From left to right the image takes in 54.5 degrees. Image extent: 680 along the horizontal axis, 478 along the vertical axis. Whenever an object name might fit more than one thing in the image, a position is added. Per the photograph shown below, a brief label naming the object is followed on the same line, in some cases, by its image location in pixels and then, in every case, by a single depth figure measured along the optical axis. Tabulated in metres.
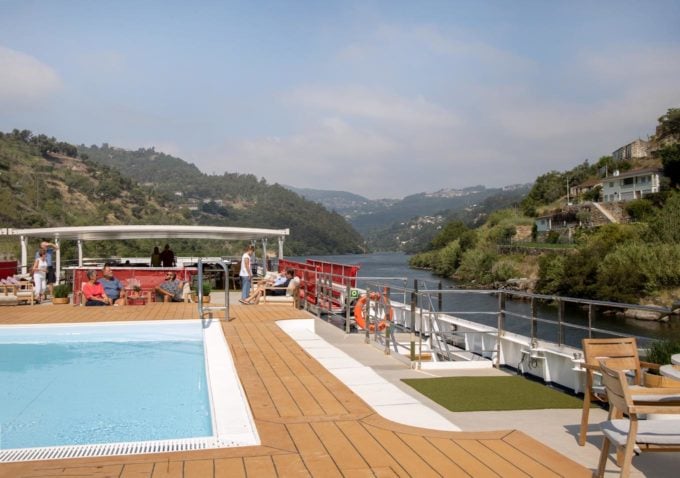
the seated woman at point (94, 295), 12.70
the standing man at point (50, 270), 15.19
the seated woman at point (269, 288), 13.24
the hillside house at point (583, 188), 77.99
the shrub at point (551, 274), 43.16
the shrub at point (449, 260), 66.00
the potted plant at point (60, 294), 13.61
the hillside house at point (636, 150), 89.09
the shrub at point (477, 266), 55.40
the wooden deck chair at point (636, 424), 3.14
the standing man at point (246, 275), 13.92
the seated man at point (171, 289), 13.63
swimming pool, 4.55
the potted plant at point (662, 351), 5.61
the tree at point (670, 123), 83.00
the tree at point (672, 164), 57.22
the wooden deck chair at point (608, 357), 4.29
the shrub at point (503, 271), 51.19
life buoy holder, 8.65
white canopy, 15.84
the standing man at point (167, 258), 17.09
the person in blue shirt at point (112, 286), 12.94
